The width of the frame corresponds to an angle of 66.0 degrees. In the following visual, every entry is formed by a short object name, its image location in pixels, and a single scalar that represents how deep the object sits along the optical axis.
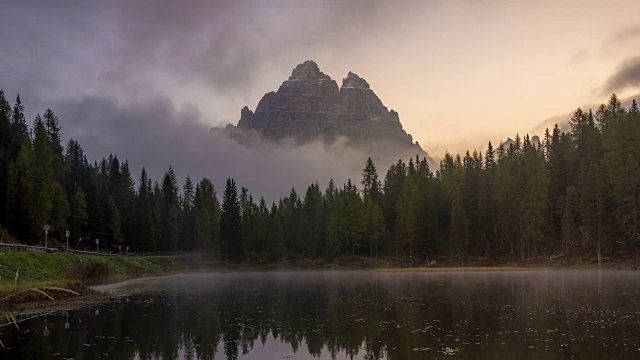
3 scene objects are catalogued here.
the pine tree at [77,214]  103.31
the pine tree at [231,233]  133.62
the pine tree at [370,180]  152.24
